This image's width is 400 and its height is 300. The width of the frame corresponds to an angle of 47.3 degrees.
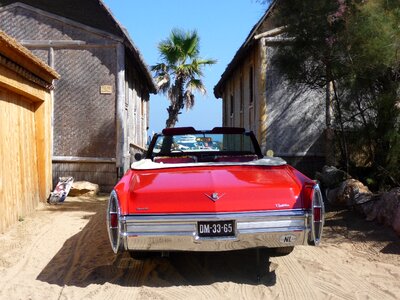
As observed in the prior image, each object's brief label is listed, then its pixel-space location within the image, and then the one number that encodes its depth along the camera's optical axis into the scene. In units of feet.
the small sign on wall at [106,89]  38.93
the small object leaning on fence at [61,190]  33.42
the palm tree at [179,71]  77.30
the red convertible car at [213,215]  13.61
